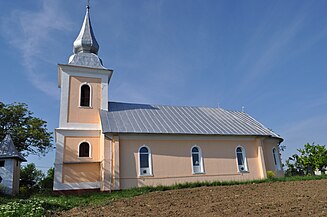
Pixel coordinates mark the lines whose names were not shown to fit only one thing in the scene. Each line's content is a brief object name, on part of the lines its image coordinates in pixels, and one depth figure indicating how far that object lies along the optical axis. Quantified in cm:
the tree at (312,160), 2628
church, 1830
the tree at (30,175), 3177
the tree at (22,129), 2572
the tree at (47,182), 2855
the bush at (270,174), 2153
